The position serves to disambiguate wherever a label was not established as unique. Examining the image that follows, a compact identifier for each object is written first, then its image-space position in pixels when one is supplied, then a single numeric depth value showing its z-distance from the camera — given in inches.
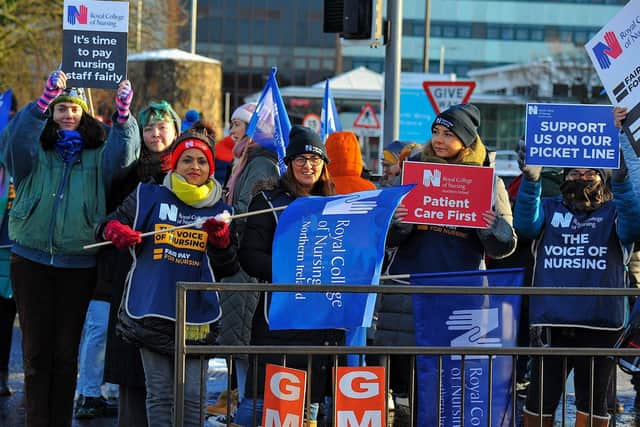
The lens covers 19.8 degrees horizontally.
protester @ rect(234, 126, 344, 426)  345.5
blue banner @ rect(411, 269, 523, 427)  305.7
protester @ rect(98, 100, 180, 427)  385.4
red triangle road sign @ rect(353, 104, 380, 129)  1456.7
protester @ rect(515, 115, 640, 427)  395.1
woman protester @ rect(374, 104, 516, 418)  374.8
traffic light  647.6
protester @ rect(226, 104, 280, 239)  467.9
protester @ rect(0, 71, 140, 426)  403.1
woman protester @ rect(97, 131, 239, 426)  355.0
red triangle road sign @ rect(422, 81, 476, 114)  915.5
